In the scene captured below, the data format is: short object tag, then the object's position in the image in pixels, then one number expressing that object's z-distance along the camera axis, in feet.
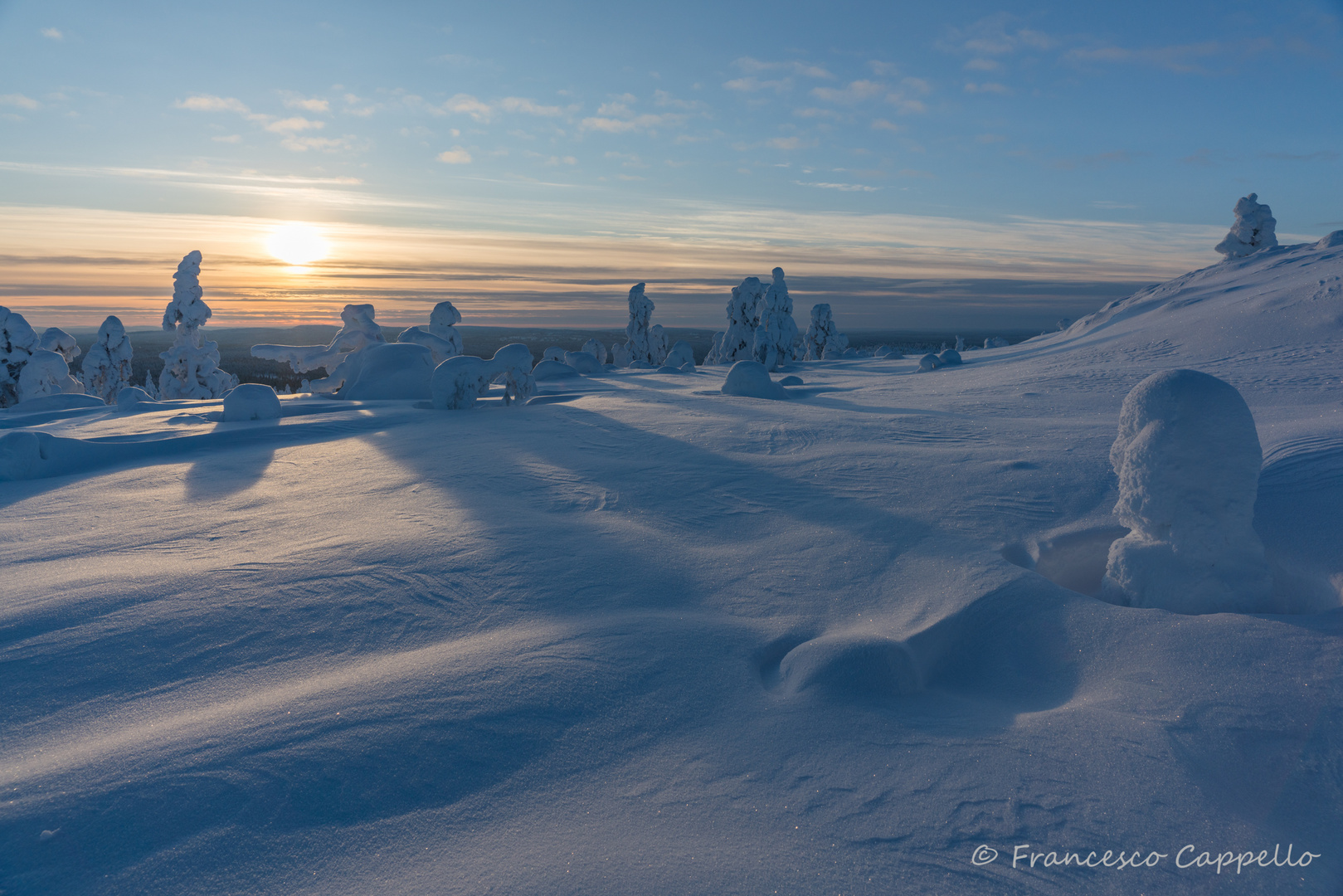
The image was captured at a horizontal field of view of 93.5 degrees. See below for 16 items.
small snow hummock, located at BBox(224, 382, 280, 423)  37.70
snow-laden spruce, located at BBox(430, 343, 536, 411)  41.29
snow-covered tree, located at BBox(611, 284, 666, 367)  157.79
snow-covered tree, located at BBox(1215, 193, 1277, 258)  79.20
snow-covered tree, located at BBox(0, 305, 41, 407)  77.82
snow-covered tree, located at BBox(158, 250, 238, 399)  92.53
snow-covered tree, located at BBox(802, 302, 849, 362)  167.53
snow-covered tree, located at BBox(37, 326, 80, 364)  88.63
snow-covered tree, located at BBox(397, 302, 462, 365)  91.60
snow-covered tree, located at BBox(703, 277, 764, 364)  135.95
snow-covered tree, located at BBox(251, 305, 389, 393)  57.67
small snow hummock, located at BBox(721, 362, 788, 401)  47.96
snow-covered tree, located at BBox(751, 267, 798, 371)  131.13
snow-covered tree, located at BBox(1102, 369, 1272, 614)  11.56
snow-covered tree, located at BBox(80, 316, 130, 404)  109.29
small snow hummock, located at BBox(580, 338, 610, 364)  172.86
